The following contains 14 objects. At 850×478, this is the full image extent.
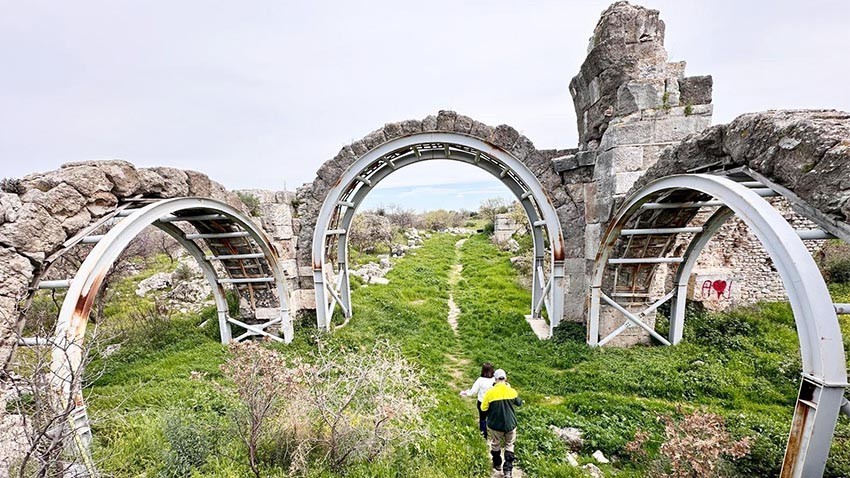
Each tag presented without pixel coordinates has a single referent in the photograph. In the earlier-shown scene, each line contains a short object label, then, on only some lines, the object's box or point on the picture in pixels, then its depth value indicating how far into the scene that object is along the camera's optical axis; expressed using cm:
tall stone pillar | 623
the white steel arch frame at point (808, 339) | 243
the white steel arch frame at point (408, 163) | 729
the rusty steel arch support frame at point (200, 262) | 345
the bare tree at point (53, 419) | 239
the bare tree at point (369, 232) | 1836
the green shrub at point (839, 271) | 827
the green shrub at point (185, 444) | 347
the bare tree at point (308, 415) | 345
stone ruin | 327
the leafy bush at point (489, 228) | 2625
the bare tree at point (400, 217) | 2953
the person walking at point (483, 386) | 426
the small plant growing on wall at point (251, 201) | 1004
